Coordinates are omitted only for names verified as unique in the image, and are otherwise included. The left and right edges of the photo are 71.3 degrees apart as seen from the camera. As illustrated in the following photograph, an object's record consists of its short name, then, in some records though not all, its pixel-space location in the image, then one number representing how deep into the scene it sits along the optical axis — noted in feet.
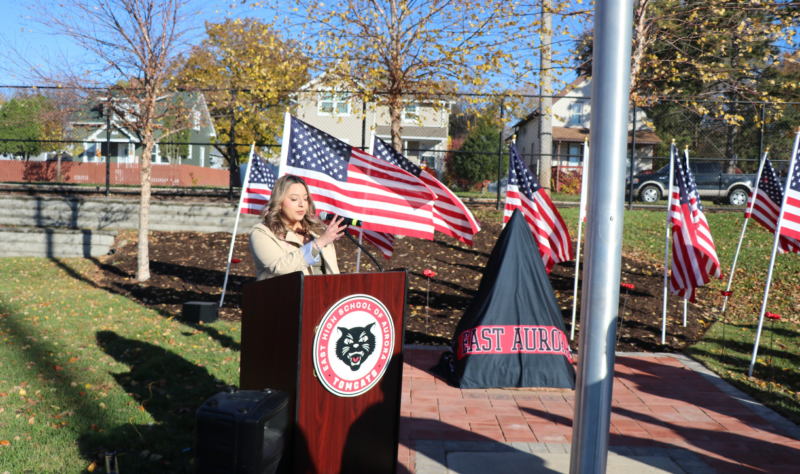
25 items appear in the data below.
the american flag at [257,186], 27.14
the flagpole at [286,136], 18.70
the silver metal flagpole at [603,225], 8.75
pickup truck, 57.77
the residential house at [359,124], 40.04
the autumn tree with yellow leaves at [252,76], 36.07
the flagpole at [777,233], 18.74
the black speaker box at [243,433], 8.07
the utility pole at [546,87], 36.18
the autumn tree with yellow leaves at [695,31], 36.35
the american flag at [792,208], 18.71
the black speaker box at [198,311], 24.23
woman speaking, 10.85
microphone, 10.85
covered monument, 17.61
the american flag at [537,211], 22.38
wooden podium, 8.80
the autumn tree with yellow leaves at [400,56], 35.29
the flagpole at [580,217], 23.26
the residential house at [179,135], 32.61
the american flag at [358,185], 18.92
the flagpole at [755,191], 24.62
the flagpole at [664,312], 23.54
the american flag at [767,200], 24.18
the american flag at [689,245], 22.56
